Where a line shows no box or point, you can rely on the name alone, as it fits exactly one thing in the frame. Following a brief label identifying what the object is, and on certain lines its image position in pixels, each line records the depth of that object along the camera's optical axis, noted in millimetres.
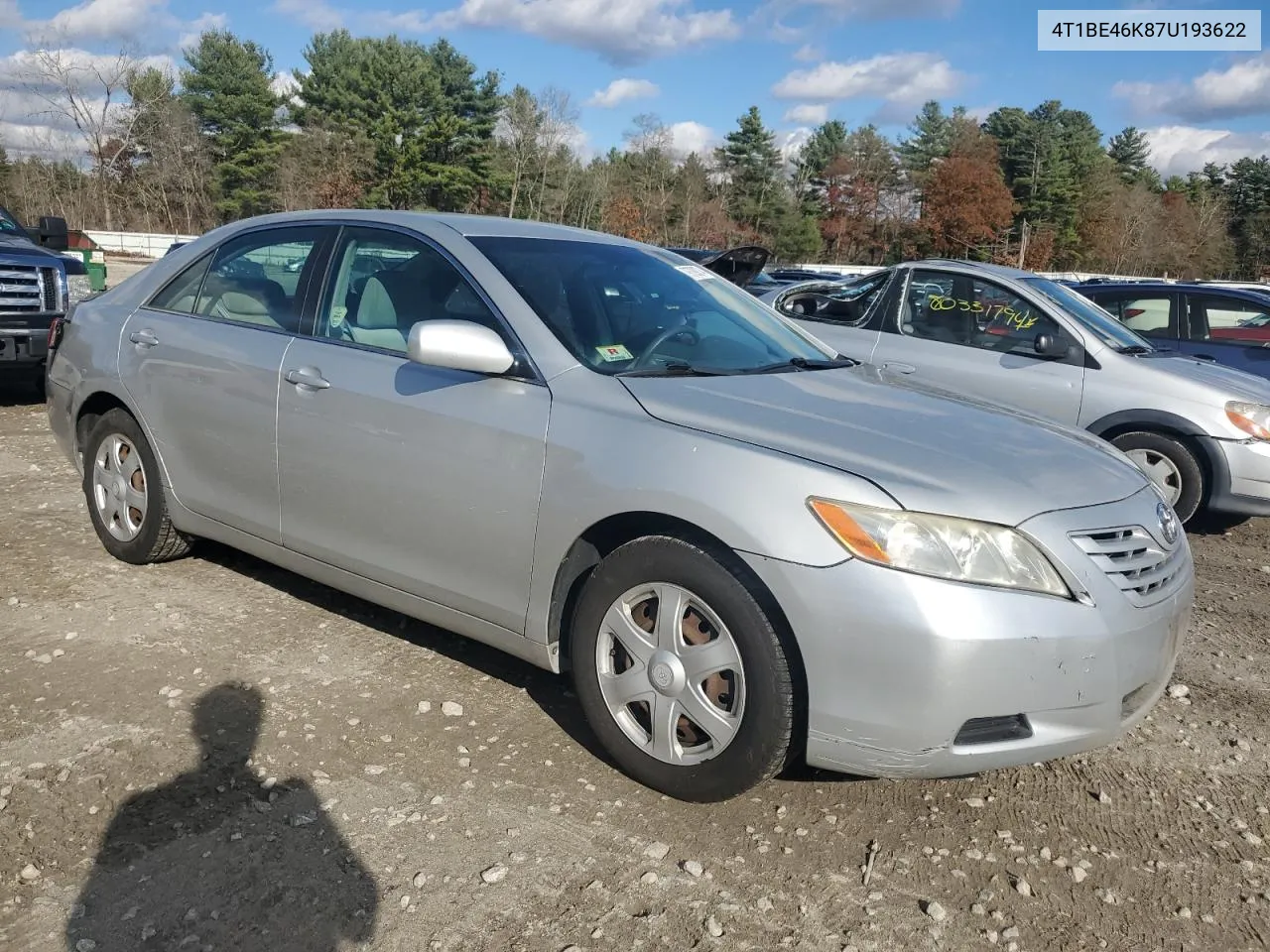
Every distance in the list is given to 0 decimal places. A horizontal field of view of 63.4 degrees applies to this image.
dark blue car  8914
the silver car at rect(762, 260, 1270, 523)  6379
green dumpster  17825
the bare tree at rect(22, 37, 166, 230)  47438
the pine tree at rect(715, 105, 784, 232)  64812
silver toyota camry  2549
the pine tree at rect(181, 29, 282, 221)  53625
